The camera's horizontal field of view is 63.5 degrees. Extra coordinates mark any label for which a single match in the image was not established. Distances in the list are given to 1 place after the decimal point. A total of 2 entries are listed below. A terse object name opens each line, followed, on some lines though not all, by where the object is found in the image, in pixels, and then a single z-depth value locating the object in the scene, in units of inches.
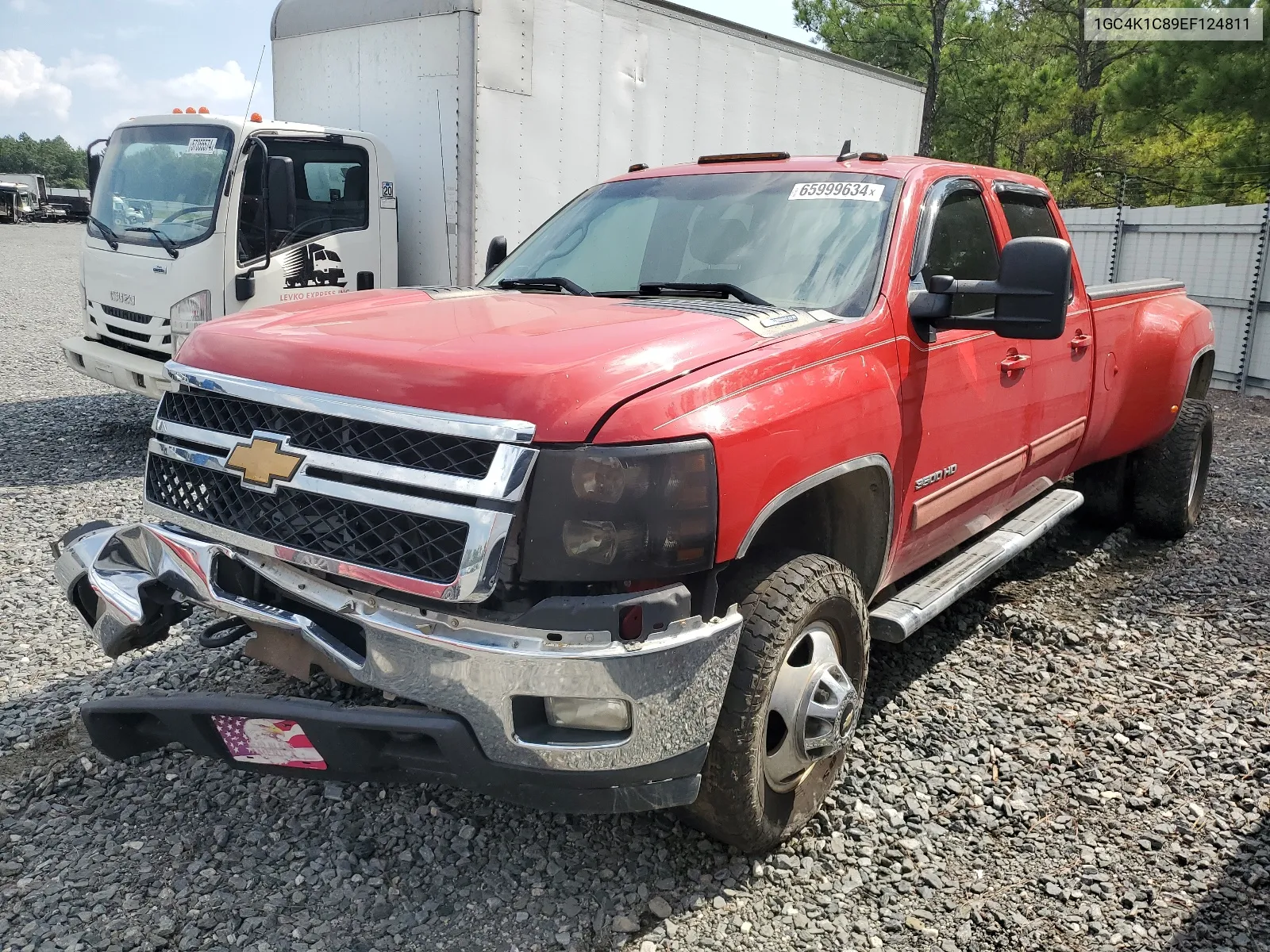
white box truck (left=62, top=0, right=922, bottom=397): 287.4
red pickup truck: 92.4
